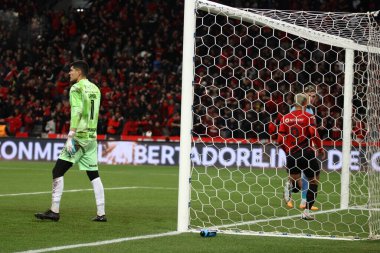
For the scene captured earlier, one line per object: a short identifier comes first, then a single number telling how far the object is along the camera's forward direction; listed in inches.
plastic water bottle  682.8
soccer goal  737.0
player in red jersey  909.8
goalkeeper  786.8
